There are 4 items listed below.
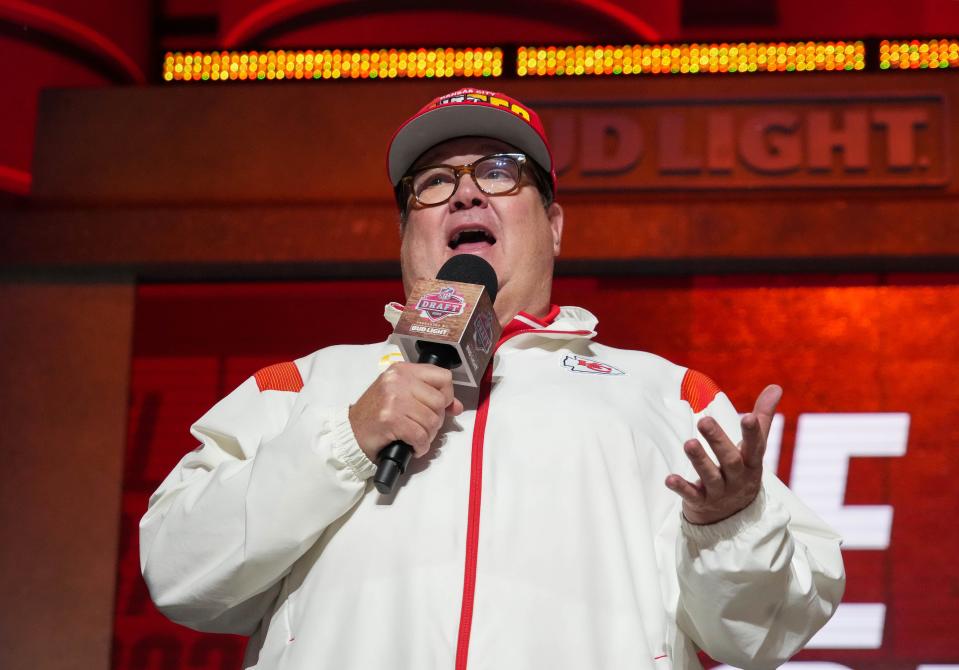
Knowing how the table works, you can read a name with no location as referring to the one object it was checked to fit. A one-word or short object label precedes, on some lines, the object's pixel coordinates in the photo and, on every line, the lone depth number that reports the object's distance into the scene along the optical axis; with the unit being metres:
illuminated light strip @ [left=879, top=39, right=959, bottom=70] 6.78
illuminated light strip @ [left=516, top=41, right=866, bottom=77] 6.82
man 3.00
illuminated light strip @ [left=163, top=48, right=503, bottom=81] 6.91
